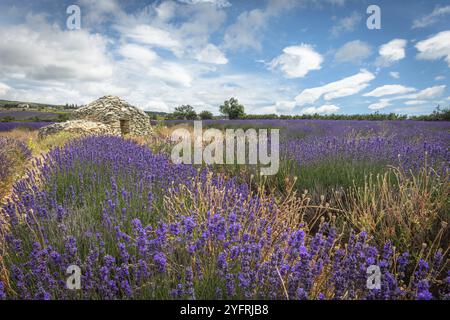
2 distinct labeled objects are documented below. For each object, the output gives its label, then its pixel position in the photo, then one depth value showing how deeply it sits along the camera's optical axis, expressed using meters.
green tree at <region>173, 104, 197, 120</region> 21.95
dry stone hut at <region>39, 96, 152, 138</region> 9.62
